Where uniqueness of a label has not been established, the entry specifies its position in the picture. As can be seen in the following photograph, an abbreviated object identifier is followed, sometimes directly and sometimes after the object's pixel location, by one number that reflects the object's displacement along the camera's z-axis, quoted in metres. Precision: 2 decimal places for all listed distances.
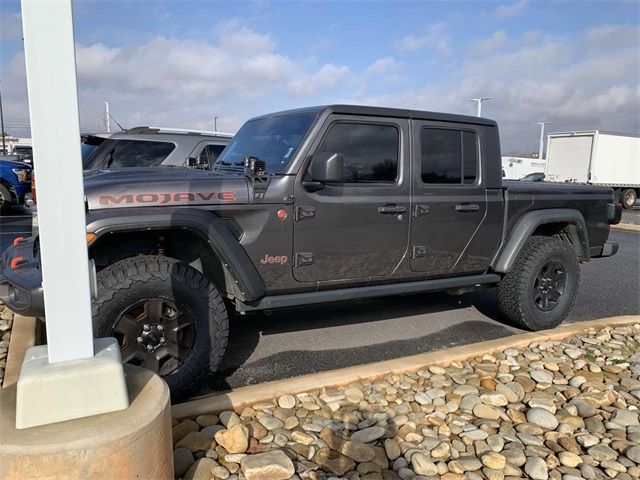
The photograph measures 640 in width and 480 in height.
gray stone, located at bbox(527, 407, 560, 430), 2.97
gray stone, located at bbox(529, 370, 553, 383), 3.56
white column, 1.76
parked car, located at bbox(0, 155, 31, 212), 12.94
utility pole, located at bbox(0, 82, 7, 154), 40.51
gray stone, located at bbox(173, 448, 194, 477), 2.40
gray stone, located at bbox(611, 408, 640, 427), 3.00
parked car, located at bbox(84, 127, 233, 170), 7.12
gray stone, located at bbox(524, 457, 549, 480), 2.50
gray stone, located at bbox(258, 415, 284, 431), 2.81
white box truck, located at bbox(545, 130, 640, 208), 22.98
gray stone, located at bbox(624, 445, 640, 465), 2.64
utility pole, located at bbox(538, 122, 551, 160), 57.41
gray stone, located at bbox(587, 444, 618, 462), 2.66
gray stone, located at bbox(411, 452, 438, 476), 2.50
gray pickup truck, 3.12
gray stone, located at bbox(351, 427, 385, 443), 2.77
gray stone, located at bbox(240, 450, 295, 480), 2.36
